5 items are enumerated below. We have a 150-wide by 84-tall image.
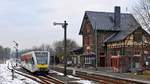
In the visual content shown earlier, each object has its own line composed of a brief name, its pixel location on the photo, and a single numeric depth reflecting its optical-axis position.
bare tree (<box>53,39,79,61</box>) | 129.04
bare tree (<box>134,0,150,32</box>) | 48.88
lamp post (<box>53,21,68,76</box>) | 39.27
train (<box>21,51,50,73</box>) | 43.69
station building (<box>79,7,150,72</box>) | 55.12
